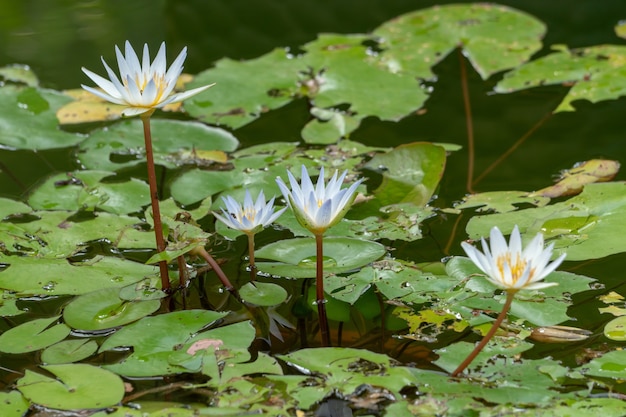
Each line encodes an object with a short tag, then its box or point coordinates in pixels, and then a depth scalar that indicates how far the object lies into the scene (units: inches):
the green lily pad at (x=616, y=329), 182.9
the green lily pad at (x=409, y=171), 192.2
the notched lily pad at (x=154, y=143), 197.1
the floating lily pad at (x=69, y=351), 182.7
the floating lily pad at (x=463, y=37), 207.7
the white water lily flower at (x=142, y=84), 182.1
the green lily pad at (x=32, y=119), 199.3
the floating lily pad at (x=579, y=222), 187.4
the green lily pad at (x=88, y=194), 192.4
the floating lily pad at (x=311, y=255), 186.0
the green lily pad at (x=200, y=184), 193.0
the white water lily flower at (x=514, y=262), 178.6
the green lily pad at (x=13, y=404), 179.8
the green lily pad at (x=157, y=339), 181.6
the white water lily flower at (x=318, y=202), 181.8
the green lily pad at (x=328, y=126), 198.8
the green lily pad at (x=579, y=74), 202.9
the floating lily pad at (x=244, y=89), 202.4
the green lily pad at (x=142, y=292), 185.2
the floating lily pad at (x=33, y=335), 183.2
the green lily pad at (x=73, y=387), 180.0
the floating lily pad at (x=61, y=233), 188.7
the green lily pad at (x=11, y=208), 191.3
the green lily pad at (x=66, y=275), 186.1
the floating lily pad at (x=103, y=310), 184.2
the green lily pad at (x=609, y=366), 180.9
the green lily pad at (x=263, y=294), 185.1
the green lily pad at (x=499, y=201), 191.4
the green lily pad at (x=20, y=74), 207.7
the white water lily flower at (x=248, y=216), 184.6
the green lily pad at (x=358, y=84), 202.3
